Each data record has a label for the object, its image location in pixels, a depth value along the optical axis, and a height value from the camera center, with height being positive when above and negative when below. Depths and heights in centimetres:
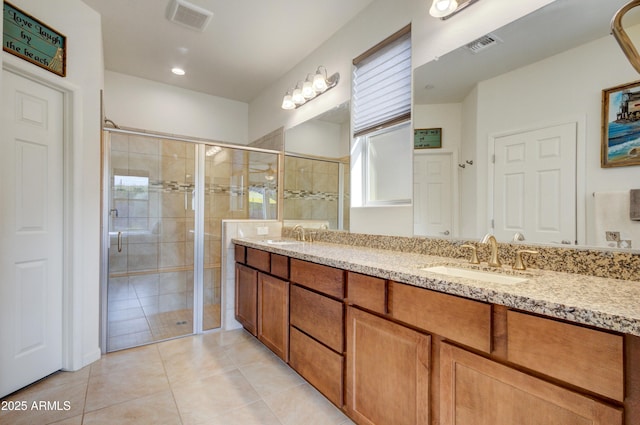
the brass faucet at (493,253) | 137 -18
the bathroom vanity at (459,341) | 74 -42
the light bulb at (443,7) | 158 +106
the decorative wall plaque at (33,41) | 174 +103
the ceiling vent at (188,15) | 224 +150
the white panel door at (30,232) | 181 -14
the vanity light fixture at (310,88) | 257 +109
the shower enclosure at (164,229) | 249 -16
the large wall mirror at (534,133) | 113 +35
